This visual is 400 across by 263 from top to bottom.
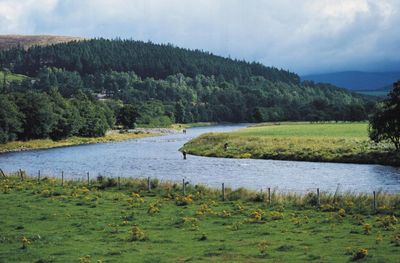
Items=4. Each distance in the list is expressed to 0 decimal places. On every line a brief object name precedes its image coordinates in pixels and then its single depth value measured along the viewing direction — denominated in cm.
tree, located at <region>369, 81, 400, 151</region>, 8912
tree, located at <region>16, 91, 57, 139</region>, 14588
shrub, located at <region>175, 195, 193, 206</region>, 4453
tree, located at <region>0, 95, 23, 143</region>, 13238
